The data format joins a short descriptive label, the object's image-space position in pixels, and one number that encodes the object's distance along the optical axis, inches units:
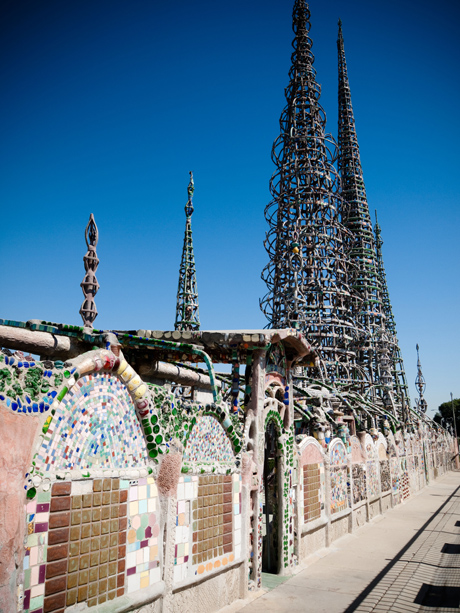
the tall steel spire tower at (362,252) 1988.2
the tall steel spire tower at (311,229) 1467.8
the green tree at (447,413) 3729.8
